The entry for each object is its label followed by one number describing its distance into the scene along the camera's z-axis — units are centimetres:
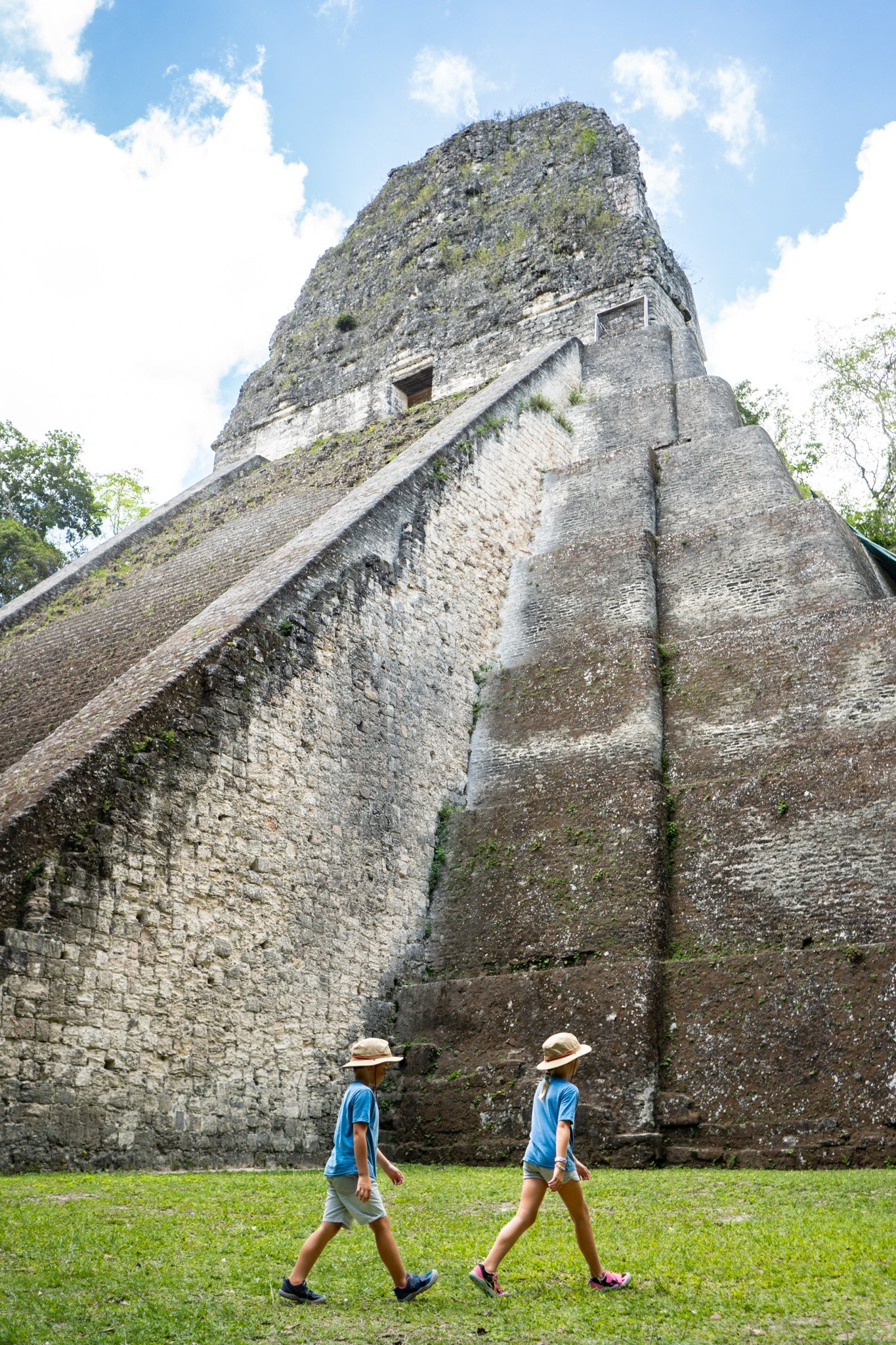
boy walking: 356
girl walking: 368
